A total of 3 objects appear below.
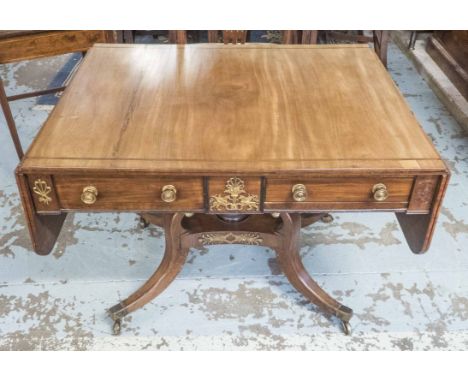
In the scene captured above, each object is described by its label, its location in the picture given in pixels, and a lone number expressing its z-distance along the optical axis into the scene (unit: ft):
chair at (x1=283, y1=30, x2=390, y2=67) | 7.80
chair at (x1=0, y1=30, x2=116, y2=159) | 7.15
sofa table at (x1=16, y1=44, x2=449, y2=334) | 3.84
